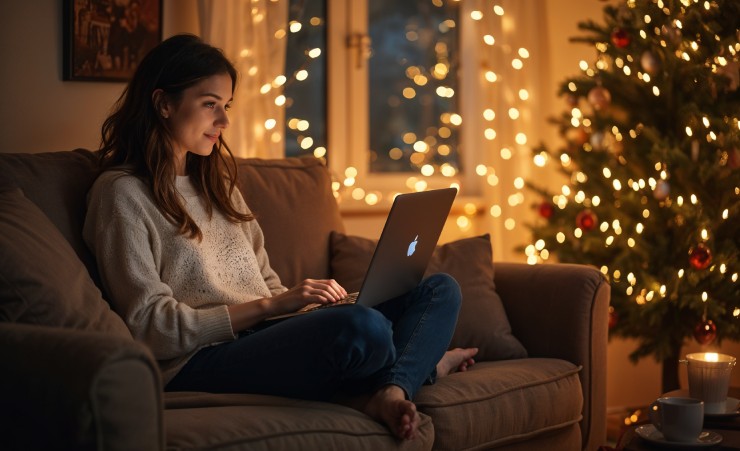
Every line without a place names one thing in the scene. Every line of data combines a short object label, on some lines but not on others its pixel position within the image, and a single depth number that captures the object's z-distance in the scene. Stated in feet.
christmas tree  9.66
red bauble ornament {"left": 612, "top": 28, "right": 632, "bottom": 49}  10.10
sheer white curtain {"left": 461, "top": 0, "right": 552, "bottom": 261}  12.67
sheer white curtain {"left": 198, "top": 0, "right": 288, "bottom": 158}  9.88
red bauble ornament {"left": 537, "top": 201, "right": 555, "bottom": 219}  10.98
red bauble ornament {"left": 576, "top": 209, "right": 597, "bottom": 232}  10.29
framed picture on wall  8.99
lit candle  6.68
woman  6.34
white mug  5.91
